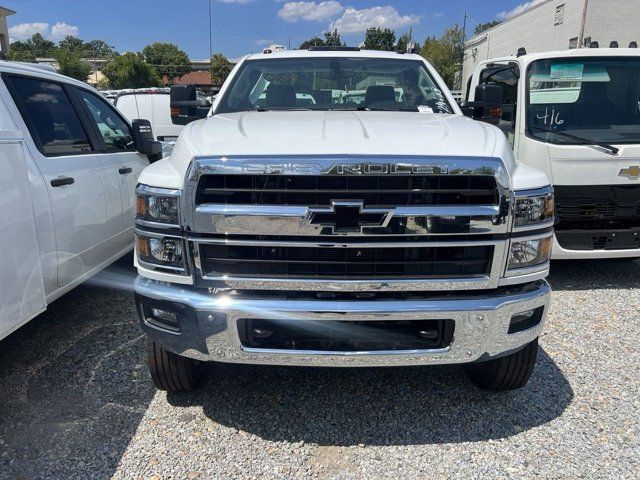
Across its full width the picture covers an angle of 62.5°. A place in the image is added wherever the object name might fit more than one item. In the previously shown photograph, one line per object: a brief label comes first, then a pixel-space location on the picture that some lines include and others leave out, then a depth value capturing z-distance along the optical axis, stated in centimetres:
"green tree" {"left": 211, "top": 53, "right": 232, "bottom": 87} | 6981
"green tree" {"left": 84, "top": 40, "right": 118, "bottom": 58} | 11251
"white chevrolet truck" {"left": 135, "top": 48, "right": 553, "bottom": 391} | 240
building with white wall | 2284
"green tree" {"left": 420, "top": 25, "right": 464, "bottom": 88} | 4962
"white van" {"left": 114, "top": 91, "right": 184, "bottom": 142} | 995
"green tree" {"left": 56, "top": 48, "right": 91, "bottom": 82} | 4778
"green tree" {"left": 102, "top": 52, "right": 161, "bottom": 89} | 5169
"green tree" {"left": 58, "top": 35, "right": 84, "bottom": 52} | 11294
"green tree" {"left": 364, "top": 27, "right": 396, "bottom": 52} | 7001
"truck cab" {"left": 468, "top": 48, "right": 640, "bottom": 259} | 485
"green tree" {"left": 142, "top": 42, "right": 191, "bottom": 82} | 7881
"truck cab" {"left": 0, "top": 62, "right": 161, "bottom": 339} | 294
